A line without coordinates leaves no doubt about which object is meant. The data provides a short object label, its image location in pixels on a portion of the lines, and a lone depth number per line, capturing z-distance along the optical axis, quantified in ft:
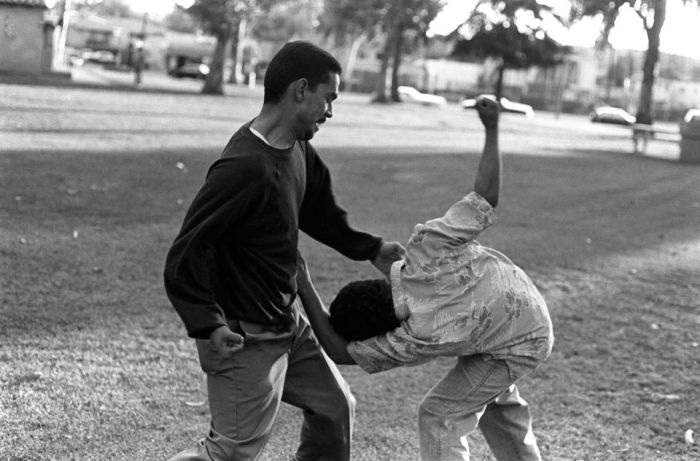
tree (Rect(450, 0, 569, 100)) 195.83
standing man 10.42
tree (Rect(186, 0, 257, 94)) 133.08
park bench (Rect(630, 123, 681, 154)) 92.84
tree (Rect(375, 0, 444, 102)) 189.26
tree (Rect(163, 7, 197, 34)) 425.16
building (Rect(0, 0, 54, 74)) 132.05
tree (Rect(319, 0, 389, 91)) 197.36
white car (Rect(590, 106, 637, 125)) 199.68
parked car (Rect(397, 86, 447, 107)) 202.49
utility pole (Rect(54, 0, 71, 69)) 149.53
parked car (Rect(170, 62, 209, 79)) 240.94
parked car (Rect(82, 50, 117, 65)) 261.95
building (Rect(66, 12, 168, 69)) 328.33
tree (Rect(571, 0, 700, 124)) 115.96
